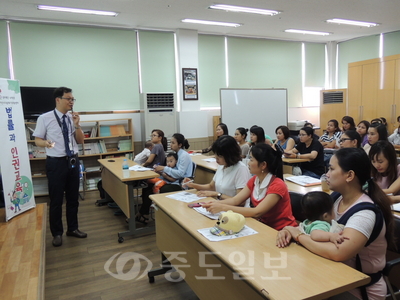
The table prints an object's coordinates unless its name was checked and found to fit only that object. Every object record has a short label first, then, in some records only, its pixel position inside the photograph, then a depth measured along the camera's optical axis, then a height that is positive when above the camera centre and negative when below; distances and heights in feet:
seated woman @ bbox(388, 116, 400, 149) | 19.45 -2.39
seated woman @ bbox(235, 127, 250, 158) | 16.83 -1.65
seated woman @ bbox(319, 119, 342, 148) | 20.44 -2.23
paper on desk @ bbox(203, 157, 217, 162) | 16.19 -2.71
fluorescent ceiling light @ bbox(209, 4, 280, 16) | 17.78 +5.58
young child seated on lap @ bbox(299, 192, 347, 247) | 5.00 -1.97
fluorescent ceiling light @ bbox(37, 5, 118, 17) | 17.01 +5.64
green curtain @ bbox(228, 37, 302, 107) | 25.89 +3.38
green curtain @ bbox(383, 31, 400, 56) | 24.84 +4.48
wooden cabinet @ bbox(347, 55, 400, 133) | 23.35 +0.84
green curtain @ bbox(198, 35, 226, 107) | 24.48 +2.99
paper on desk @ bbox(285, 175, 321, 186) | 10.18 -2.56
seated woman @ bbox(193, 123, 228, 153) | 19.42 -1.45
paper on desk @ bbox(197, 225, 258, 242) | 5.66 -2.35
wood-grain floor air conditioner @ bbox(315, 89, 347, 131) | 27.20 -0.47
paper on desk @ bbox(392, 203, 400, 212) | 7.26 -2.50
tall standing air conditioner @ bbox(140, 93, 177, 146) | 21.16 -0.30
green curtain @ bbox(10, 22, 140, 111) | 19.47 +3.26
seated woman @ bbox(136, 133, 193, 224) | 13.17 -2.66
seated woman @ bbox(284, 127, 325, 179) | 14.73 -2.40
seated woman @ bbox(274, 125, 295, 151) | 16.96 -1.75
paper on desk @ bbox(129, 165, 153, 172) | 13.61 -2.56
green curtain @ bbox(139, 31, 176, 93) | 22.57 +3.45
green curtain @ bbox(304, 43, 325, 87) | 28.89 +3.48
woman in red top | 6.77 -1.98
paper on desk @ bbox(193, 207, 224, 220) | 6.84 -2.36
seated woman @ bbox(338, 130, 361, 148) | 11.90 -1.41
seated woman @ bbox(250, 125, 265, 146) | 15.46 -1.42
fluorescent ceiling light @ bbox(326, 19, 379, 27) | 21.83 +5.53
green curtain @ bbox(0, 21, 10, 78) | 18.80 +3.74
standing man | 11.03 -1.14
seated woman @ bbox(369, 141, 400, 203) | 8.57 -1.84
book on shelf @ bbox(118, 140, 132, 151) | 21.48 -2.37
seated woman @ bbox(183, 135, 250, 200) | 8.64 -1.74
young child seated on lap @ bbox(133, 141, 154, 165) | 16.51 -2.47
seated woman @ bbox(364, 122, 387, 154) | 12.91 -1.34
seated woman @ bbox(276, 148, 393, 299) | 4.61 -1.87
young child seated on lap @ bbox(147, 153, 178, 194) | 13.39 -3.06
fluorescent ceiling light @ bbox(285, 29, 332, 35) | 24.23 +5.57
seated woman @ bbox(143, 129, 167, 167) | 15.14 -2.07
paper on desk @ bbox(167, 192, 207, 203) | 8.28 -2.39
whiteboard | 24.39 -0.26
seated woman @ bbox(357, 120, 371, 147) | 17.51 -1.63
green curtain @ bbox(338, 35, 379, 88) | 26.50 +4.26
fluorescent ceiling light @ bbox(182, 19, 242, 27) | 20.61 +5.60
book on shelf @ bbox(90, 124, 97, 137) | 20.62 -1.34
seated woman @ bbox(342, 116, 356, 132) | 19.34 -1.33
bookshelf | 19.21 -2.40
